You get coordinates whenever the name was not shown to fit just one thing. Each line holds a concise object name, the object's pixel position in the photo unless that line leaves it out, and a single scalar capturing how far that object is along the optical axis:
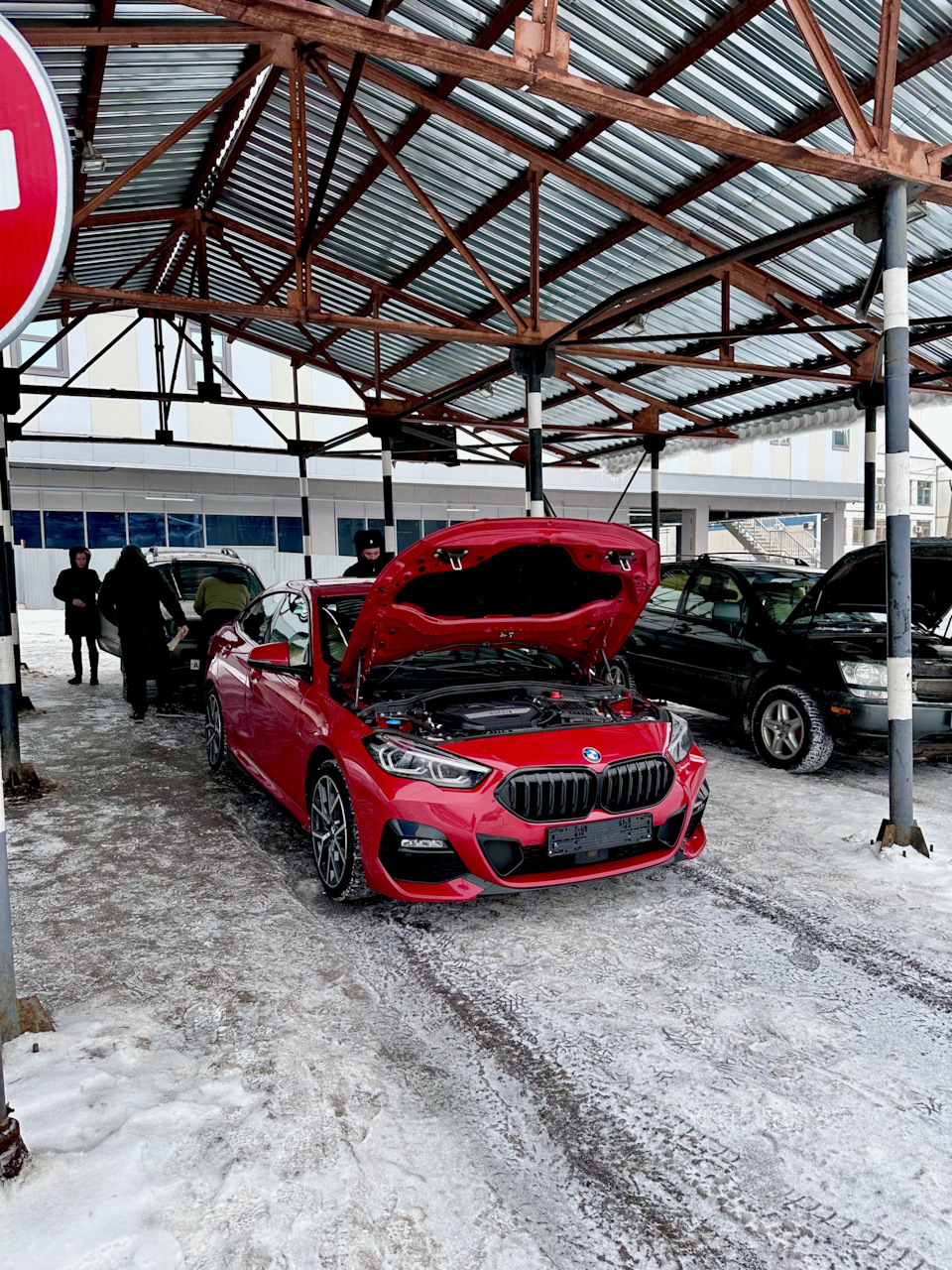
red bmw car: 3.39
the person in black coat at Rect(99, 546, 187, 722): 8.20
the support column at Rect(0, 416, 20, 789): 5.24
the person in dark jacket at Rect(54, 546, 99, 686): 10.82
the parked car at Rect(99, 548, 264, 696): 8.80
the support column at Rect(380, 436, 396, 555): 13.27
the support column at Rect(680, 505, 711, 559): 29.55
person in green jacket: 8.53
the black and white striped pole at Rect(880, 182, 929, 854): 4.48
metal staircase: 35.50
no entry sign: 1.85
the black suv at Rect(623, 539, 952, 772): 5.72
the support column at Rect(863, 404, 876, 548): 10.77
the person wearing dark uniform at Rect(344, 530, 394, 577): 8.37
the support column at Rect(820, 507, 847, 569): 32.12
